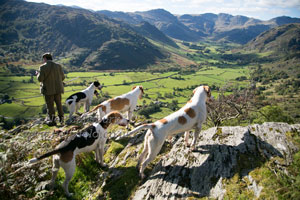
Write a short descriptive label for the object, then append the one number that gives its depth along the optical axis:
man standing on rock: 9.02
